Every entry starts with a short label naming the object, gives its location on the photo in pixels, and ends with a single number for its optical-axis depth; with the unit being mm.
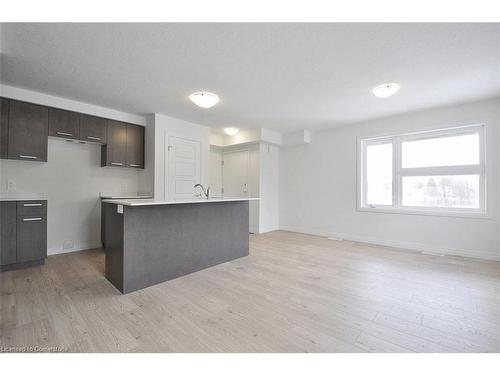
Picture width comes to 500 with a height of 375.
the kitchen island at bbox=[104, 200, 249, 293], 2430
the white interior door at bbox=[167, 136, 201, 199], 4527
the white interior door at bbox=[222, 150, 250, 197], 6039
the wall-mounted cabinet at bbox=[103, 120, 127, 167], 4039
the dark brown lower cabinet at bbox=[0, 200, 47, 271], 2863
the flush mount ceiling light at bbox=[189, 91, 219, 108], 3324
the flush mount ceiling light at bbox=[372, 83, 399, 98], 3010
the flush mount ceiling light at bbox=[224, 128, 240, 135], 5338
